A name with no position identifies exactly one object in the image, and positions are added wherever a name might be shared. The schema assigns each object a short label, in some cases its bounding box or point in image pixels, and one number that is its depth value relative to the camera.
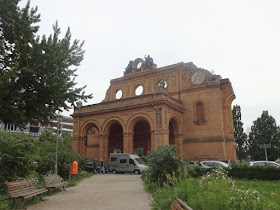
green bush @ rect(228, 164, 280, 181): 14.71
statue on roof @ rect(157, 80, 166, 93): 25.62
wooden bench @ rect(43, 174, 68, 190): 10.12
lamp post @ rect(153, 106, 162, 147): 23.73
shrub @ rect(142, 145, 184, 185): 11.39
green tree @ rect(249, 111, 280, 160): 37.06
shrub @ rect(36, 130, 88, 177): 15.23
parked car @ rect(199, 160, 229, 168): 18.97
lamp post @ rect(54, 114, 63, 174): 14.32
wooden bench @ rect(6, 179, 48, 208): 7.12
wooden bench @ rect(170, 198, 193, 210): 3.82
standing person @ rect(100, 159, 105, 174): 23.67
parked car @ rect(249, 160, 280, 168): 18.98
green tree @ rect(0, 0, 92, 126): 8.43
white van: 23.02
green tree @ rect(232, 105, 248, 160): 39.97
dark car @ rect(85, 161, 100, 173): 24.32
